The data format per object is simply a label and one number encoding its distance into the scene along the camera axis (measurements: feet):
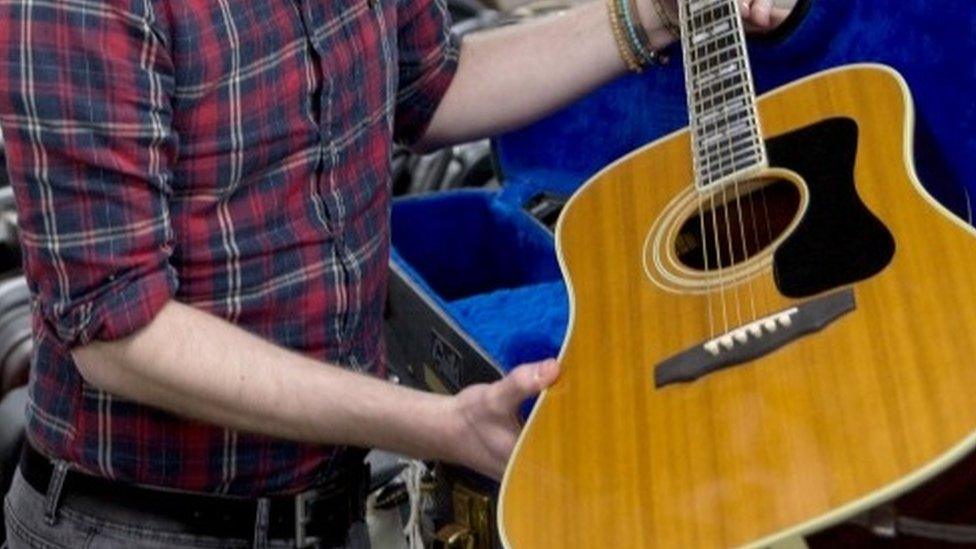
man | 9.57
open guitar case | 10.05
